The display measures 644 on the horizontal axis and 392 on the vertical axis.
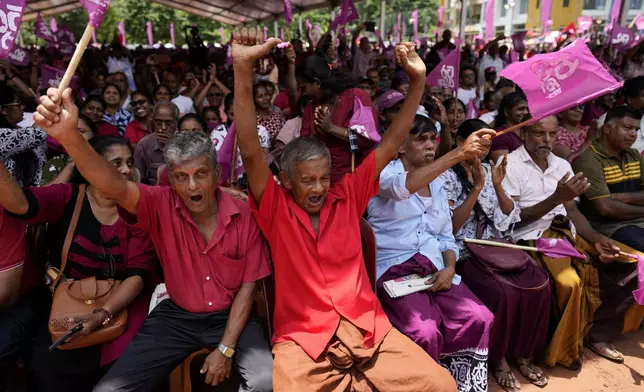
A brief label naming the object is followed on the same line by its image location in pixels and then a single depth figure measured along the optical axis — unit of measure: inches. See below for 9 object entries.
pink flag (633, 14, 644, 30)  569.3
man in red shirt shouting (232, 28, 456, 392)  81.5
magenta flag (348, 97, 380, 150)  134.9
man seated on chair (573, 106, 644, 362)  128.0
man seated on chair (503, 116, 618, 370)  121.1
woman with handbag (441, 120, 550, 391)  114.2
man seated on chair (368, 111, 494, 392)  99.0
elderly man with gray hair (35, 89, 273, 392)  83.7
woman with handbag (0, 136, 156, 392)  88.0
